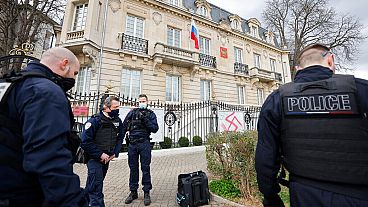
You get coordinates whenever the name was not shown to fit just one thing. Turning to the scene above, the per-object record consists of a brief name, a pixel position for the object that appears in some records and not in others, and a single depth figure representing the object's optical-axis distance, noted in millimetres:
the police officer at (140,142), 3969
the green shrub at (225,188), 3962
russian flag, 15031
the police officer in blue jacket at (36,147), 1161
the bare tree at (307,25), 23016
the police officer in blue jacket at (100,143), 3180
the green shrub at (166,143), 9609
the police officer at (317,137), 1391
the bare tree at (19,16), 13547
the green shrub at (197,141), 10805
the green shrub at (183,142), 10212
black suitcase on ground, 3525
